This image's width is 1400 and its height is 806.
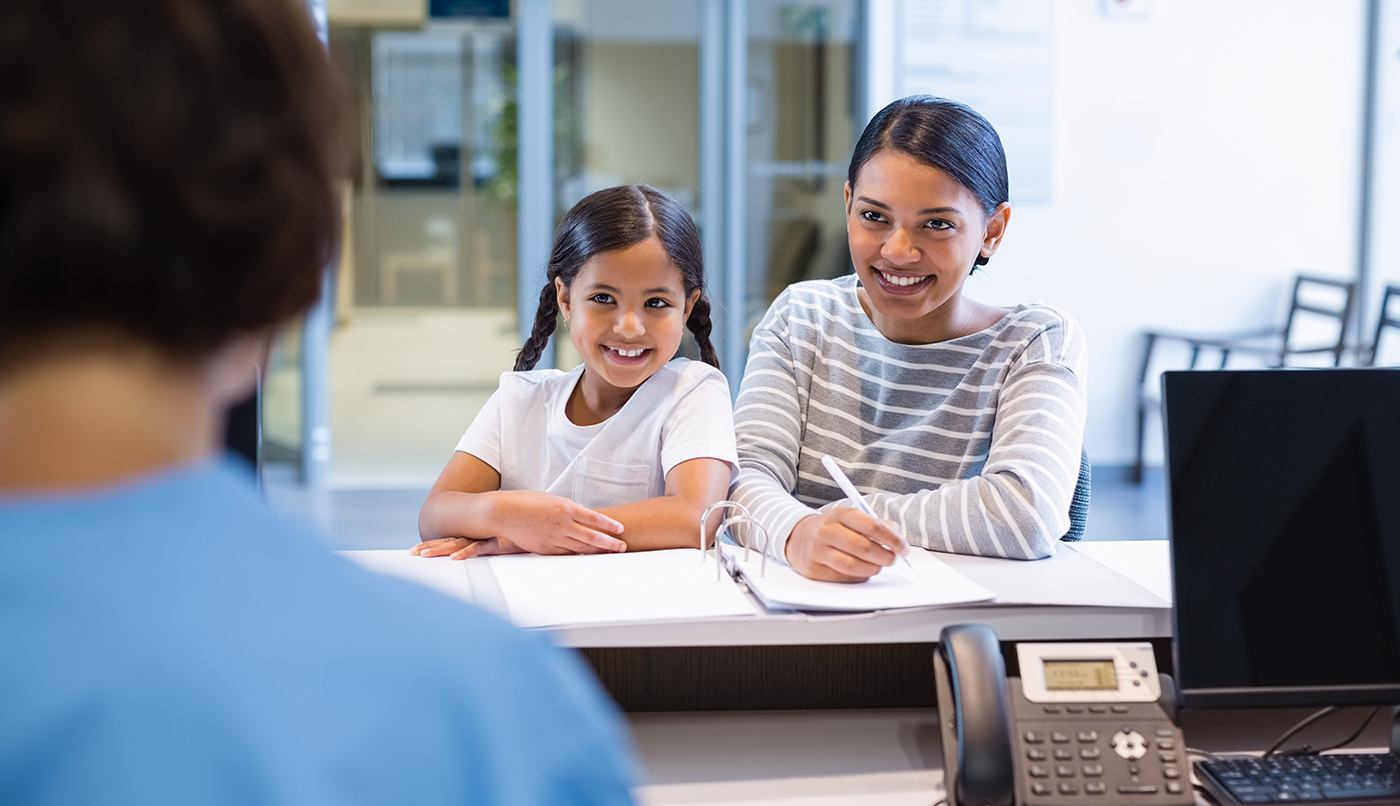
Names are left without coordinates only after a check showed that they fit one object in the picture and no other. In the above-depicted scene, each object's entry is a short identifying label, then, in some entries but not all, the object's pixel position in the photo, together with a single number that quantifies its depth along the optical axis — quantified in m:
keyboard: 1.22
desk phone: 1.21
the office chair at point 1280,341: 5.74
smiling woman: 1.67
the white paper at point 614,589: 1.32
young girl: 1.83
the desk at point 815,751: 1.33
